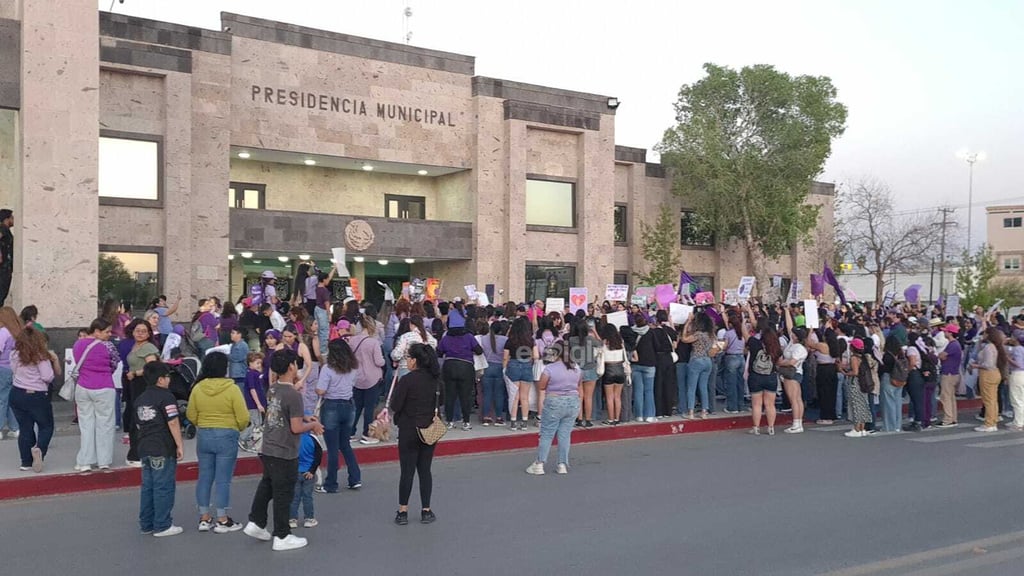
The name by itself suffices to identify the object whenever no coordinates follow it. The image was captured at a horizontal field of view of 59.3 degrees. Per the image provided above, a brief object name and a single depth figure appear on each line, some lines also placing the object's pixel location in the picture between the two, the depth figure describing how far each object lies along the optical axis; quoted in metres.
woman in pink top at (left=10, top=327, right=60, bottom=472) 10.20
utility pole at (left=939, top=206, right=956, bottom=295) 55.02
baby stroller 11.40
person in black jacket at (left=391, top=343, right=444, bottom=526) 8.59
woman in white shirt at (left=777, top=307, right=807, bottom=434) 15.16
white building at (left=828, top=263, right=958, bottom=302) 72.69
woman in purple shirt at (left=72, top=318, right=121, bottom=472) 9.85
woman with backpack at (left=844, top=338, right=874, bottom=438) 14.88
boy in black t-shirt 7.95
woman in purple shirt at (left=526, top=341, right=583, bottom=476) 11.41
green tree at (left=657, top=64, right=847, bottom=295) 36.06
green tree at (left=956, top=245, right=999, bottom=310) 53.56
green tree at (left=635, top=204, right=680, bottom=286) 34.88
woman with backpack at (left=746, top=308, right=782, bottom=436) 14.89
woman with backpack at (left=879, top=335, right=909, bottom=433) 14.99
